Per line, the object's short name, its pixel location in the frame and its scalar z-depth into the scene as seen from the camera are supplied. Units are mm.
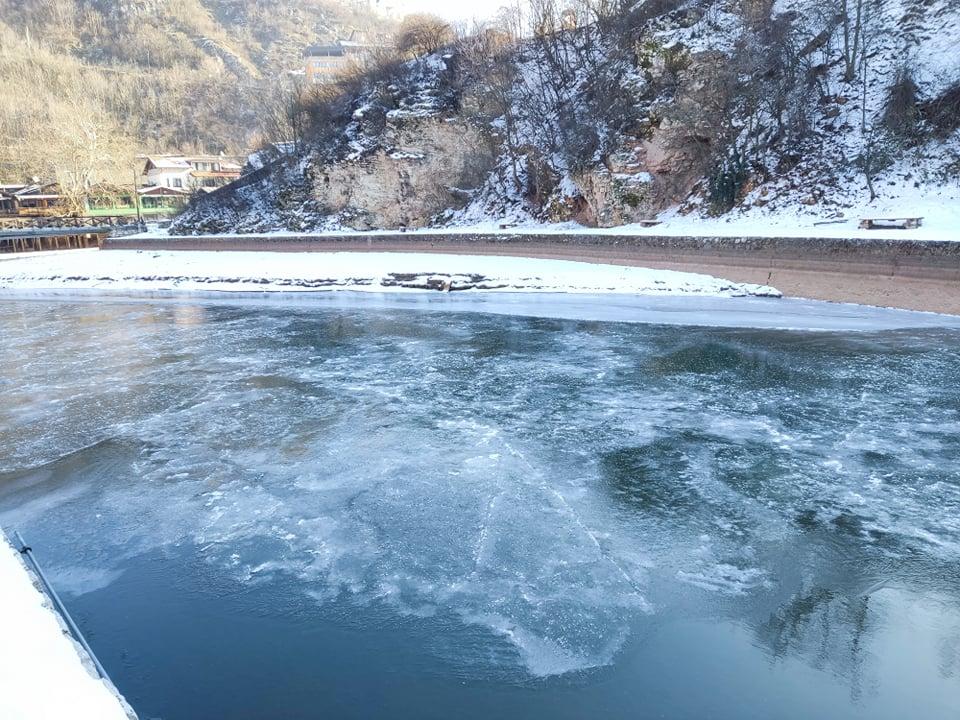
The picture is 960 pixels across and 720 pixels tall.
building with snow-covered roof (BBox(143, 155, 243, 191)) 73625
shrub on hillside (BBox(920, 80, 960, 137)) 24016
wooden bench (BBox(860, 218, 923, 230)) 20562
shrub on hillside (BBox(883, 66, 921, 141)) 24797
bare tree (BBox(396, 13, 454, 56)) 46469
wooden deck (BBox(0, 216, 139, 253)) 50794
